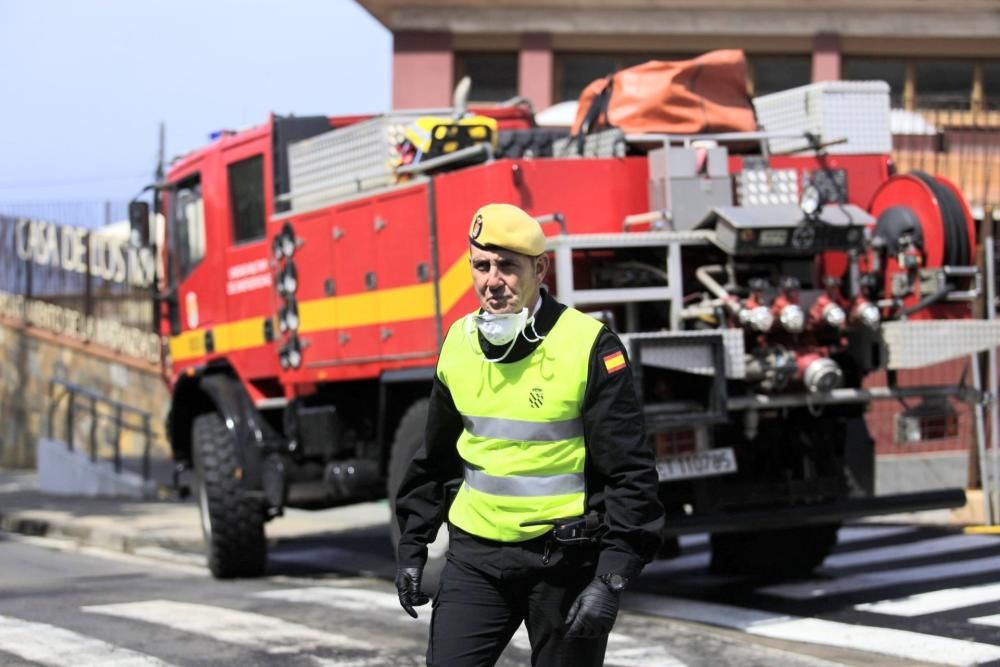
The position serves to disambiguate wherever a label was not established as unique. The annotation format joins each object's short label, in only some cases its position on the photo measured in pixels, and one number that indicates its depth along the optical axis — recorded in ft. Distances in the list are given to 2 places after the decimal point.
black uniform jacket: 25.35
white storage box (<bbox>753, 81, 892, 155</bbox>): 57.32
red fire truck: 50.96
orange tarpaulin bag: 55.71
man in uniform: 25.71
